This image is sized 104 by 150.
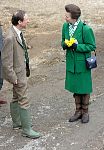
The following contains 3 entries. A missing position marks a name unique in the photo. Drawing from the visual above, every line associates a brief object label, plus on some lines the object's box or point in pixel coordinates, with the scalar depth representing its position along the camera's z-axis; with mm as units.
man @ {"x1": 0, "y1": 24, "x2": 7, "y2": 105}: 5500
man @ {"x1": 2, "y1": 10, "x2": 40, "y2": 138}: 5542
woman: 5930
